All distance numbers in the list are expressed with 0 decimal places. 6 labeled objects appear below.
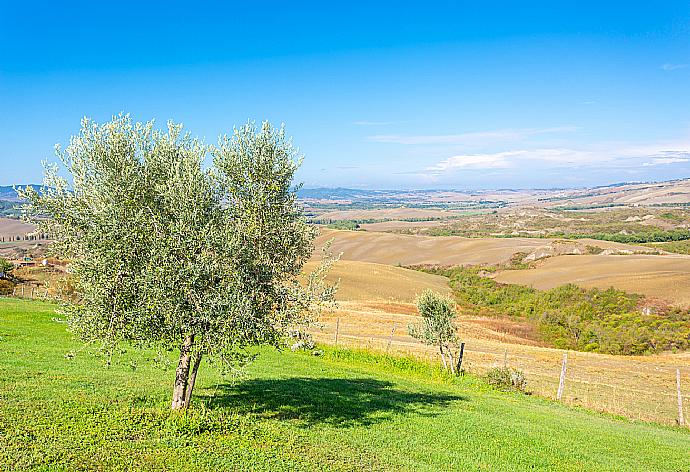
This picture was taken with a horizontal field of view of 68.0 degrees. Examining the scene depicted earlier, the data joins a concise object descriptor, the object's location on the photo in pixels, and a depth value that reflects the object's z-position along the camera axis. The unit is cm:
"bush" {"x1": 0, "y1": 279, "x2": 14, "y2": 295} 5525
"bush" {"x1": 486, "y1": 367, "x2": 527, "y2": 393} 2876
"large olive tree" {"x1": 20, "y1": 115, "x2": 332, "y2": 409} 1220
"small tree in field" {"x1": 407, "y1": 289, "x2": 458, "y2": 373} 3161
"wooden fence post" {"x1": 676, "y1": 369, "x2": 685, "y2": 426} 2465
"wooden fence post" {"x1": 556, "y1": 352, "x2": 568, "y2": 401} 2742
